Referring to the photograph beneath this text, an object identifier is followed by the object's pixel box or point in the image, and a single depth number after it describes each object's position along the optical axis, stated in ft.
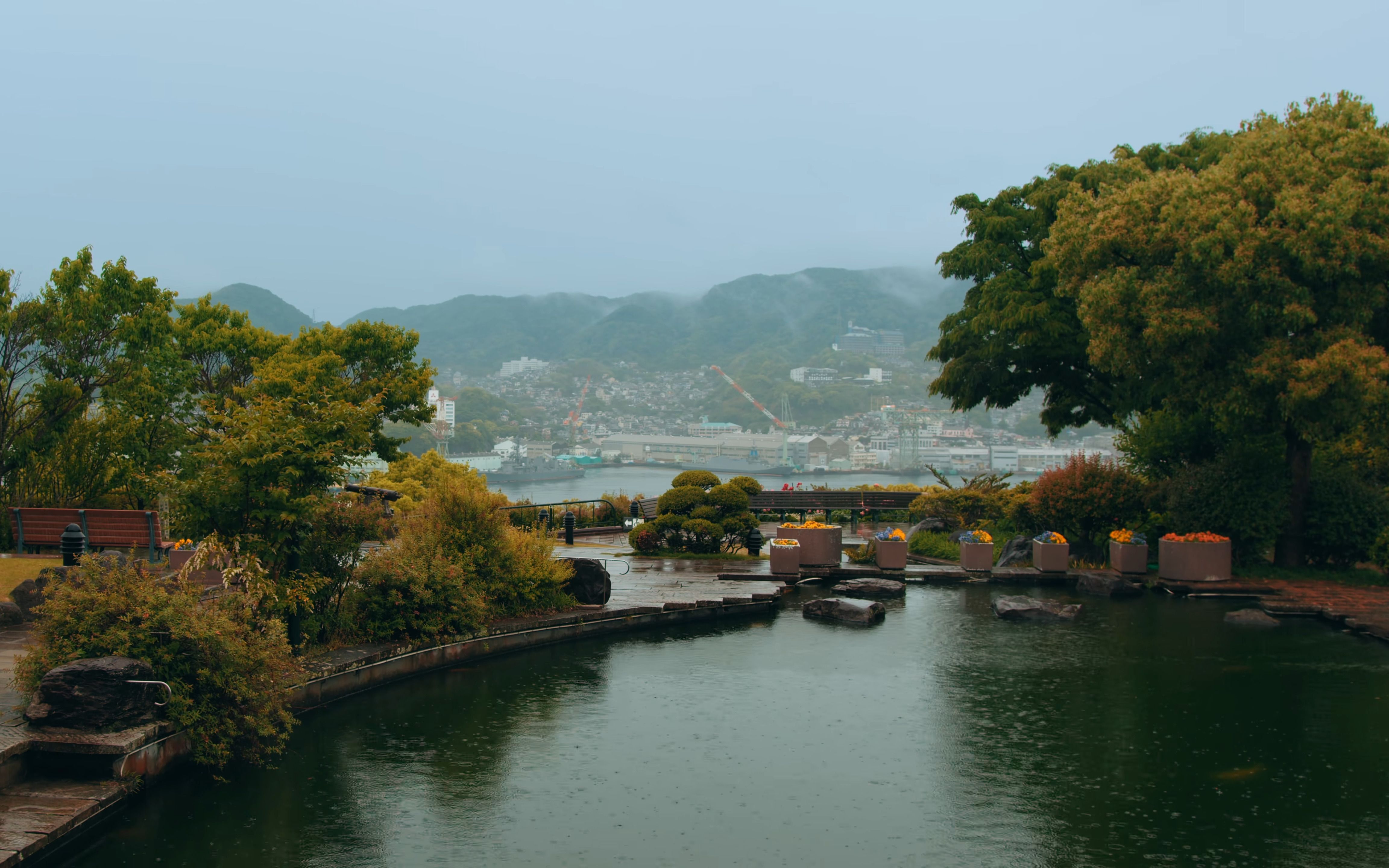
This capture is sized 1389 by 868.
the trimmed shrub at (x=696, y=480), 74.43
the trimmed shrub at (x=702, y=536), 71.46
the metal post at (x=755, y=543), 72.08
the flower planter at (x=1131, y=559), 64.75
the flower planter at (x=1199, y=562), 61.31
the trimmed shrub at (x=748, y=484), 74.64
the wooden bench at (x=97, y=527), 55.67
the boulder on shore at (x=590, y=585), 49.80
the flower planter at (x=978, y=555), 66.85
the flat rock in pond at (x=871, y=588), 59.36
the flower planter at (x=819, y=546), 65.67
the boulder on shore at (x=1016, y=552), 69.87
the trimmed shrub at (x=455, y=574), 40.09
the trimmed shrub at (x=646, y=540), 72.54
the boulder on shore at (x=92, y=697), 26.04
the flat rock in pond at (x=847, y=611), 51.85
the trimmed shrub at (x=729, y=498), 72.79
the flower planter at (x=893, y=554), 67.15
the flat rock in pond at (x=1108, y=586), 60.44
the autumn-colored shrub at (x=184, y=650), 27.78
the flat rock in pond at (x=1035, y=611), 53.01
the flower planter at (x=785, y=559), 61.98
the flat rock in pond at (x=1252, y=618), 51.21
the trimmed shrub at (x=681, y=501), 71.92
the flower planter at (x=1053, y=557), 65.26
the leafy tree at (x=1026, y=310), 85.30
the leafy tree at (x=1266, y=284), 56.80
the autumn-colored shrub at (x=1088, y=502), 69.05
